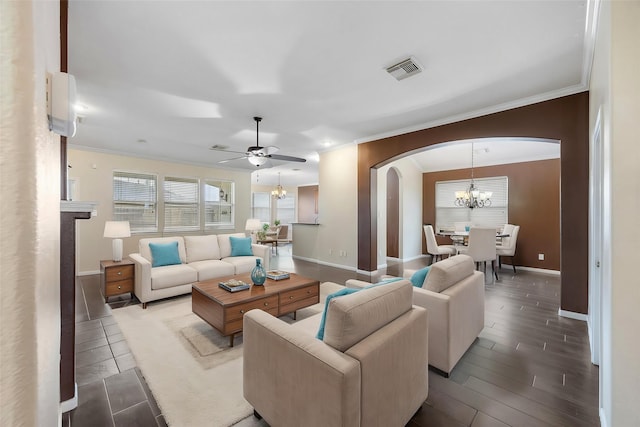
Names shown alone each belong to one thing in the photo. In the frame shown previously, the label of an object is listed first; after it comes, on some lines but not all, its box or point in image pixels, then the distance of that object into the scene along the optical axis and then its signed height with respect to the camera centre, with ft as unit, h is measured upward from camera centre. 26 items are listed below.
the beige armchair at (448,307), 7.07 -2.50
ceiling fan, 13.62 +2.88
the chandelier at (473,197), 19.75 +1.08
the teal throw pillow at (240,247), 16.42 -2.00
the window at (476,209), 22.02 +0.41
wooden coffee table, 8.66 -2.96
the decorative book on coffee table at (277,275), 11.38 -2.57
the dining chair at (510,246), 18.78 -2.34
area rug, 6.07 -4.15
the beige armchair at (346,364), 4.14 -2.52
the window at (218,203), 25.57 +0.92
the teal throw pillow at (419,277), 8.12 -1.91
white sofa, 12.01 -2.61
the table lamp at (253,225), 18.80 -0.82
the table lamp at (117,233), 12.98 -0.91
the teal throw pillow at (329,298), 5.19 -1.67
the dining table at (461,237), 19.20 -1.73
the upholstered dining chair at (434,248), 20.07 -2.58
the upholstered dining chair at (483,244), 16.76 -1.91
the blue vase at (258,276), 10.41 -2.34
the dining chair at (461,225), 23.20 -1.06
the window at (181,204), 23.21 +0.78
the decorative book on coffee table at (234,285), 9.85 -2.61
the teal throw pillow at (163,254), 13.43 -1.99
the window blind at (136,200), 20.66 +1.02
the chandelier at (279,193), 35.14 +2.53
